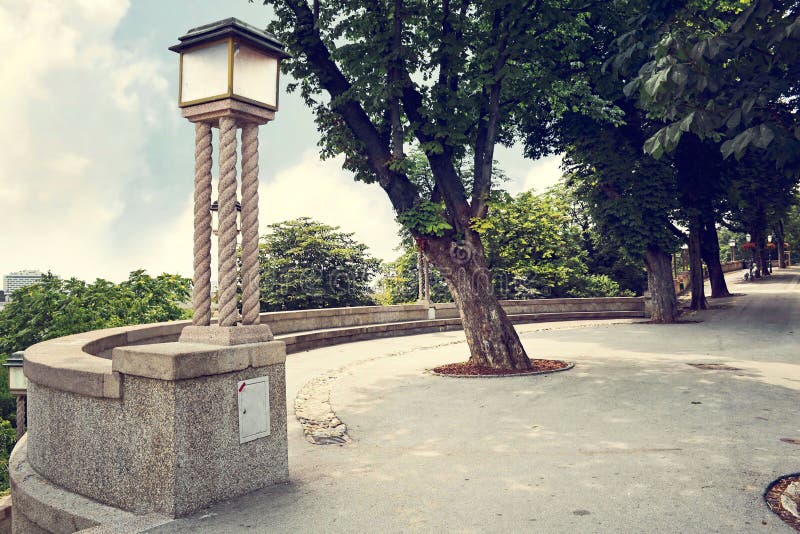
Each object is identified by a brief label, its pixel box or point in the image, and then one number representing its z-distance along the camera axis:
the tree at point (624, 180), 19.73
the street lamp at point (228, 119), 4.91
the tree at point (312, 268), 26.59
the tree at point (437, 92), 11.00
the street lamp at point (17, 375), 6.81
